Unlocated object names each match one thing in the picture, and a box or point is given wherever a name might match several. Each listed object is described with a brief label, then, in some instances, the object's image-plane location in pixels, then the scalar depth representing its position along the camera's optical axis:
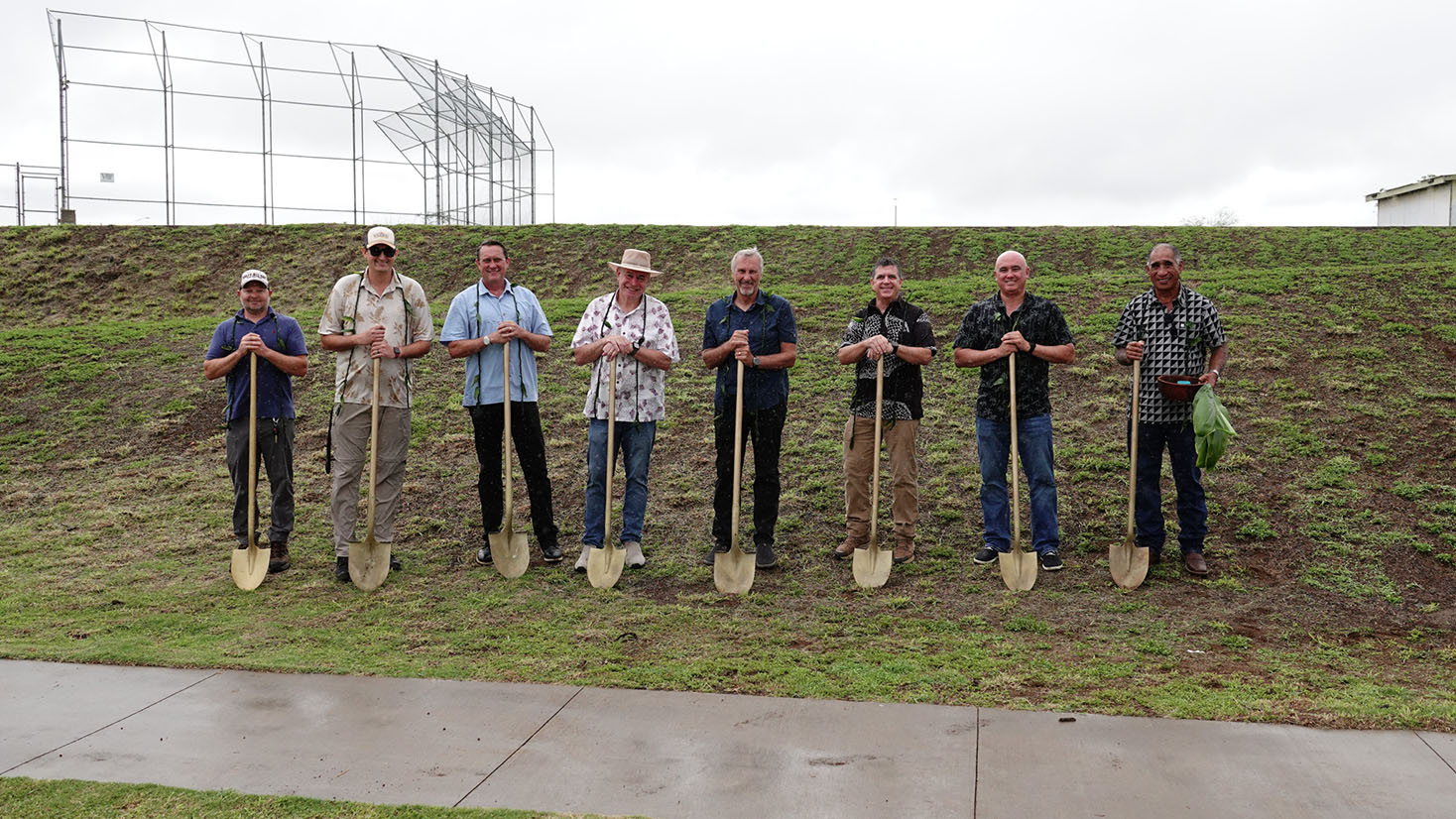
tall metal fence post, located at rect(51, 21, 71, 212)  19.61
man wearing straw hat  6.56
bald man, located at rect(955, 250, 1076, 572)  6.38
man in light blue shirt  6.57
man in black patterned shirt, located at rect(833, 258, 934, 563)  6.45
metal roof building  21.00
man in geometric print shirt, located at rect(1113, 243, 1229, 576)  6.30
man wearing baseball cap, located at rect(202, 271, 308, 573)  6.72
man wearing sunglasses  6.50
